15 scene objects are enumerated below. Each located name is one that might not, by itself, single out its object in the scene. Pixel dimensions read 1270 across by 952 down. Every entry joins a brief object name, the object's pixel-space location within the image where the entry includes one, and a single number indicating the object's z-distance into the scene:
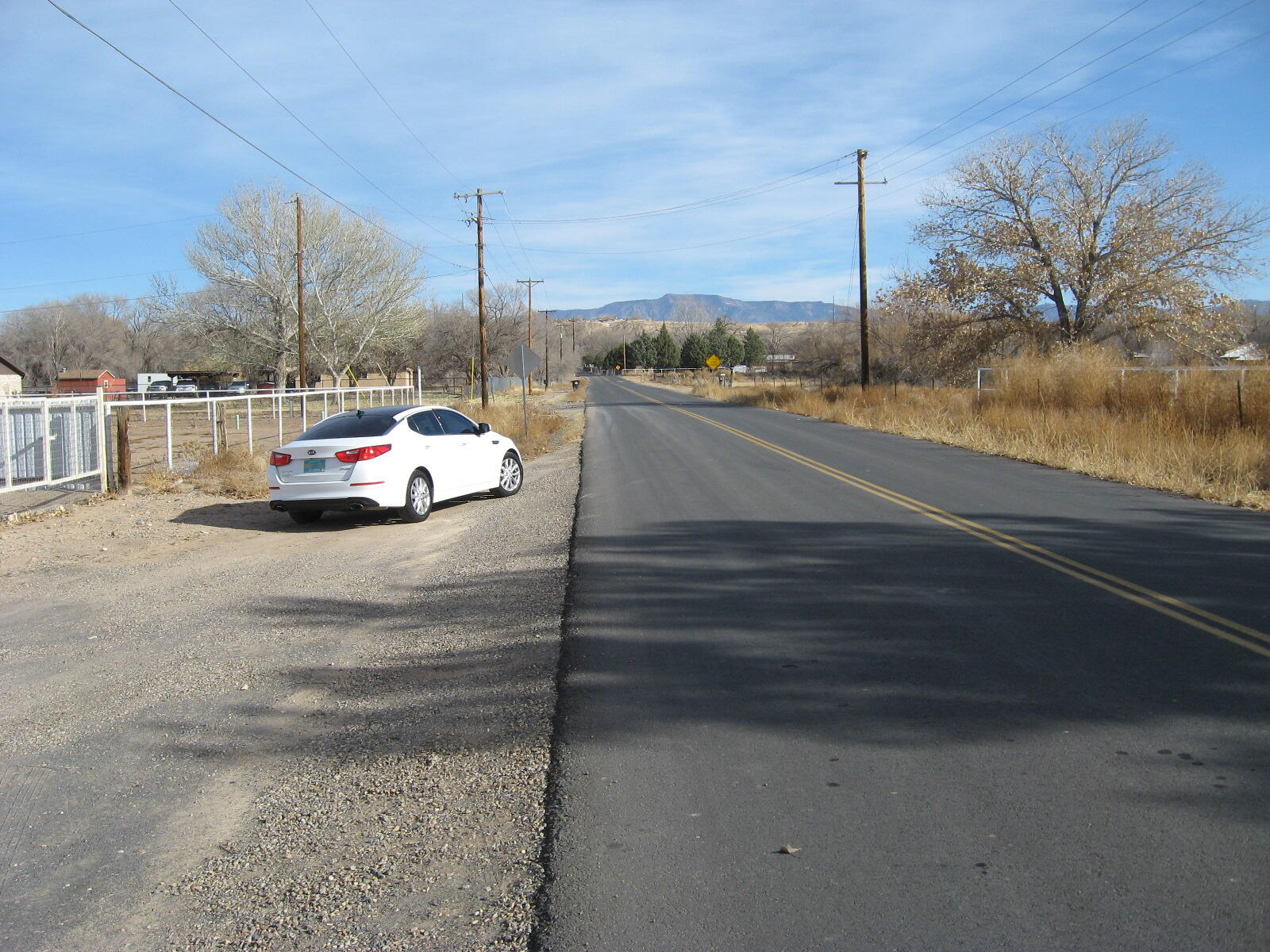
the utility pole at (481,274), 40.06
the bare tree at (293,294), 51.56
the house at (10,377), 56.43
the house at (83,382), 68.38
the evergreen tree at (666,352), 159.25
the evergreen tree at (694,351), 143.88
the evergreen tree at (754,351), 148.38
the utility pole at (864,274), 38.56
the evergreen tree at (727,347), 142.25
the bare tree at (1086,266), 33.81
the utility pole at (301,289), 37.94
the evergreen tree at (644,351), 165.75
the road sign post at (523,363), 26.70
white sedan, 12.20
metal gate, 14.55
